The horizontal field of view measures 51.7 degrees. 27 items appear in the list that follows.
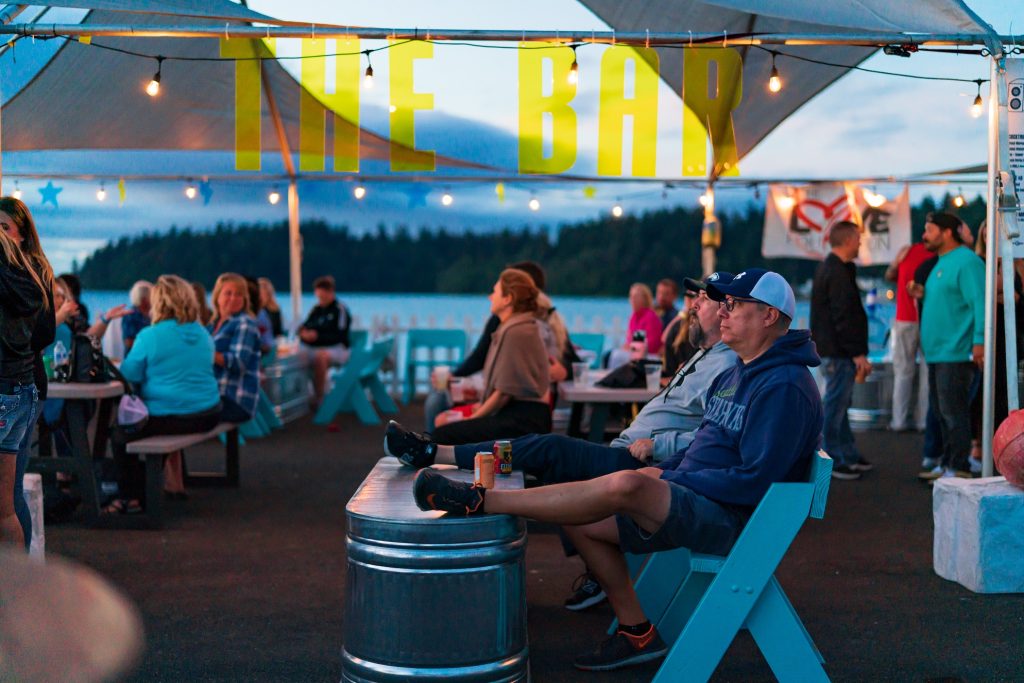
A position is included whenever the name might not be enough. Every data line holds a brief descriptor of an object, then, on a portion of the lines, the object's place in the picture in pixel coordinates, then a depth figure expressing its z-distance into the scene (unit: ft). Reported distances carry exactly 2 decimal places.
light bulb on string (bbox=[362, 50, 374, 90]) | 18.94
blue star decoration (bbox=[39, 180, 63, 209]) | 36.06
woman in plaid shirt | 22.58
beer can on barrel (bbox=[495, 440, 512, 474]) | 11.57
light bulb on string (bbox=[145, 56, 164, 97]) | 20.18
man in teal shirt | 21.76
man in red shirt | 29.45
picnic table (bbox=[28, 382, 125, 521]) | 19.15
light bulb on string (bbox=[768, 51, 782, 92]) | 20.11
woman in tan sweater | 17.95
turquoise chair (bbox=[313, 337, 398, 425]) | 33.94
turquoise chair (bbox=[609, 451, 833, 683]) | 10.40
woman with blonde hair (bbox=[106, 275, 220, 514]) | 20.20
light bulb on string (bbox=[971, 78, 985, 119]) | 20.94
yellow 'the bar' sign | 20.38
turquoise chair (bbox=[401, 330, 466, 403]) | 42.27
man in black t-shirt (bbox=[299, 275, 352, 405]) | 37.52
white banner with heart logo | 39.40
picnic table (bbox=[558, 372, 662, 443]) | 19.84
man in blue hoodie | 10.39
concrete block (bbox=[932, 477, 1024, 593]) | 15.10
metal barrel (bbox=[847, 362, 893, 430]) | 32.71
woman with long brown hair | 12.03
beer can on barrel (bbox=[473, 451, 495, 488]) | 10.28
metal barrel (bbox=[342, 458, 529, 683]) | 9.38
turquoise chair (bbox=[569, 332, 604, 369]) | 40.16
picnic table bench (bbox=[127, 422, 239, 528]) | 19.16
